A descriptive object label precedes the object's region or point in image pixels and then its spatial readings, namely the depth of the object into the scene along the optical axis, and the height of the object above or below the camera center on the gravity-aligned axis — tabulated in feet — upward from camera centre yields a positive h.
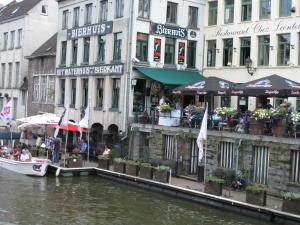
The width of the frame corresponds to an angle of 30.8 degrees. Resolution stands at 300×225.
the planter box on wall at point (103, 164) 94.89 -8.09
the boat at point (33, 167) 91.30 -8.77
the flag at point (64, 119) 96.51 -0.52
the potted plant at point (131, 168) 87.78 -7.96
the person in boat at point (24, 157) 94.32 -7.32
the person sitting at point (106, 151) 99.82 -6.17
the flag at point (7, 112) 104.78 +0.41
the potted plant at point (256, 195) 64.95 -8.59
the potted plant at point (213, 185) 70.95 -8.38
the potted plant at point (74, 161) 94.94 -7.77
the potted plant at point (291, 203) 60.23 -8.75
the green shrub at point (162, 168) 80.89 -7.25
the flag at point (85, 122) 96.99 -0.92
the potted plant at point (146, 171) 84.07 -8.00
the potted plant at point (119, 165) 90.46 -7.87
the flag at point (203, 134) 75.43 -1.80
